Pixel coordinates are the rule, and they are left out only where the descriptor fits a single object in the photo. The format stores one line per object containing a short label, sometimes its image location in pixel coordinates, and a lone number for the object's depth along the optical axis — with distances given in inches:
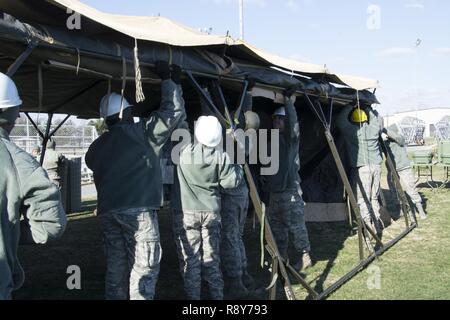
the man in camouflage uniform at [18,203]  82.8
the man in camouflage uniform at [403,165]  378.0
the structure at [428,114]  2940.5
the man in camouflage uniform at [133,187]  151.8
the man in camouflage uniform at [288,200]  244.8
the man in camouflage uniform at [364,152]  319.0
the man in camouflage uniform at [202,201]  178.9
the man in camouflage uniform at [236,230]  205.3
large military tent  122.9
